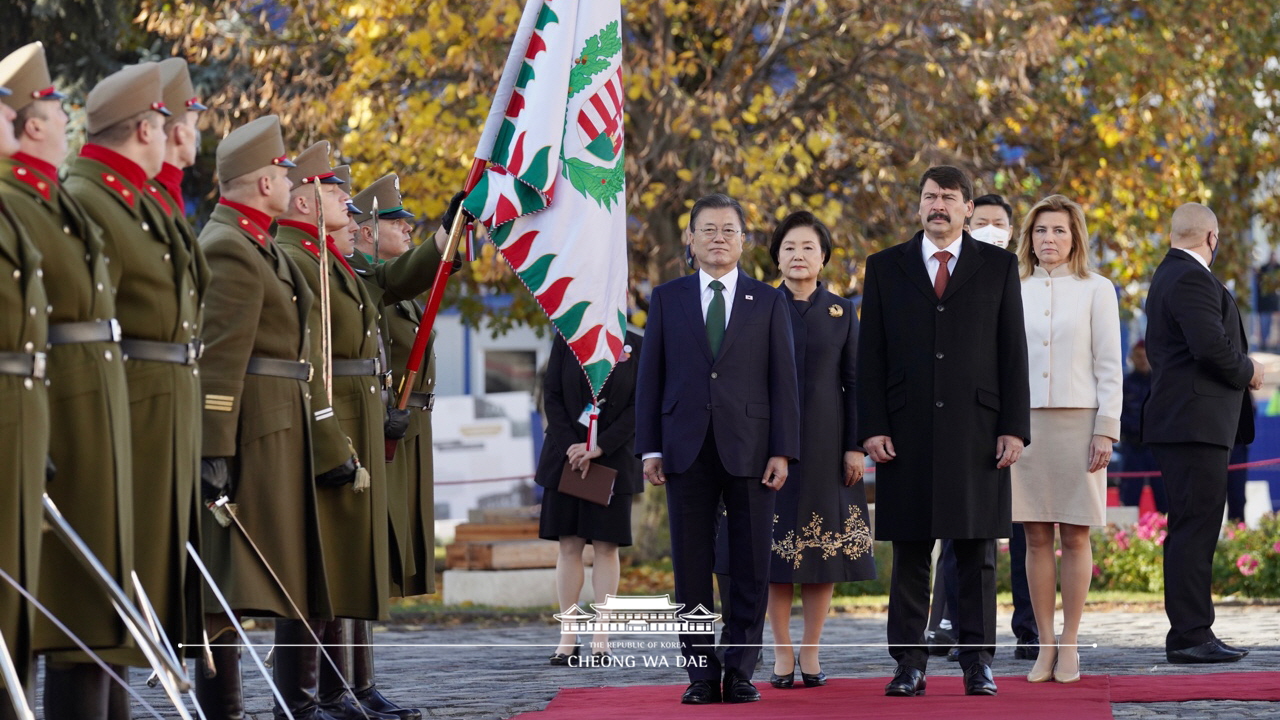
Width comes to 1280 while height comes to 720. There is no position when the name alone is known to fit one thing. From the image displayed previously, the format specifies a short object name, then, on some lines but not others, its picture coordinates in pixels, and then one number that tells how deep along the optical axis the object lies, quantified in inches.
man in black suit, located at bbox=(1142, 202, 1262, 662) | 736.3
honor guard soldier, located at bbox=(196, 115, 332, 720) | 526.6
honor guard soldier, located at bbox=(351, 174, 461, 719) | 644.7
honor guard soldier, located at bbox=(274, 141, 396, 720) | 576.4
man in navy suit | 627.2
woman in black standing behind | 821.2
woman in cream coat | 676.7
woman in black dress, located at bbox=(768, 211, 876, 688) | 696.4
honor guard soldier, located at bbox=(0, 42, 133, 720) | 427.2
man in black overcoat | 630.5
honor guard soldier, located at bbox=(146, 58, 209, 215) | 498.9
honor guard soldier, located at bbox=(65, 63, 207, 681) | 462.3
